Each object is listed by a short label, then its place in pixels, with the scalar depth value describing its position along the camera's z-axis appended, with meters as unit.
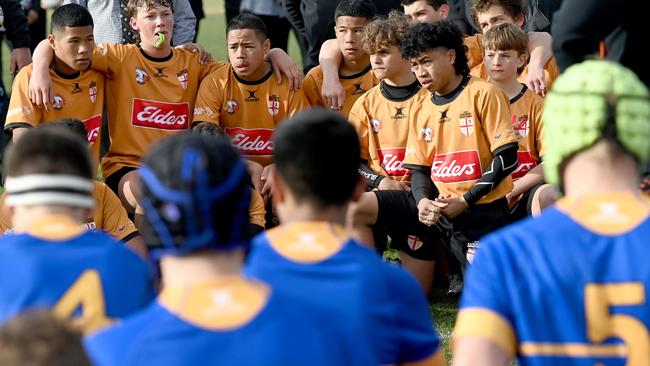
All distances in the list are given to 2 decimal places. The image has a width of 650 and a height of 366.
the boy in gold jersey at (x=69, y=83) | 15.52
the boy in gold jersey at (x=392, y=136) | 14.68
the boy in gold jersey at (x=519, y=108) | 14.68
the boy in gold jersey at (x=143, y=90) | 16.27
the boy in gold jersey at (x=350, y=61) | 16.53
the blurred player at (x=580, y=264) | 5.39
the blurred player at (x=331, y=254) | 5.93
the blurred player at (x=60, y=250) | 6.24
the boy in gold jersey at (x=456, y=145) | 14.04
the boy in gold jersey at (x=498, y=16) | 16.31
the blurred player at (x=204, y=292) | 4.82
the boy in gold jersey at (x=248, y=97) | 16.22
